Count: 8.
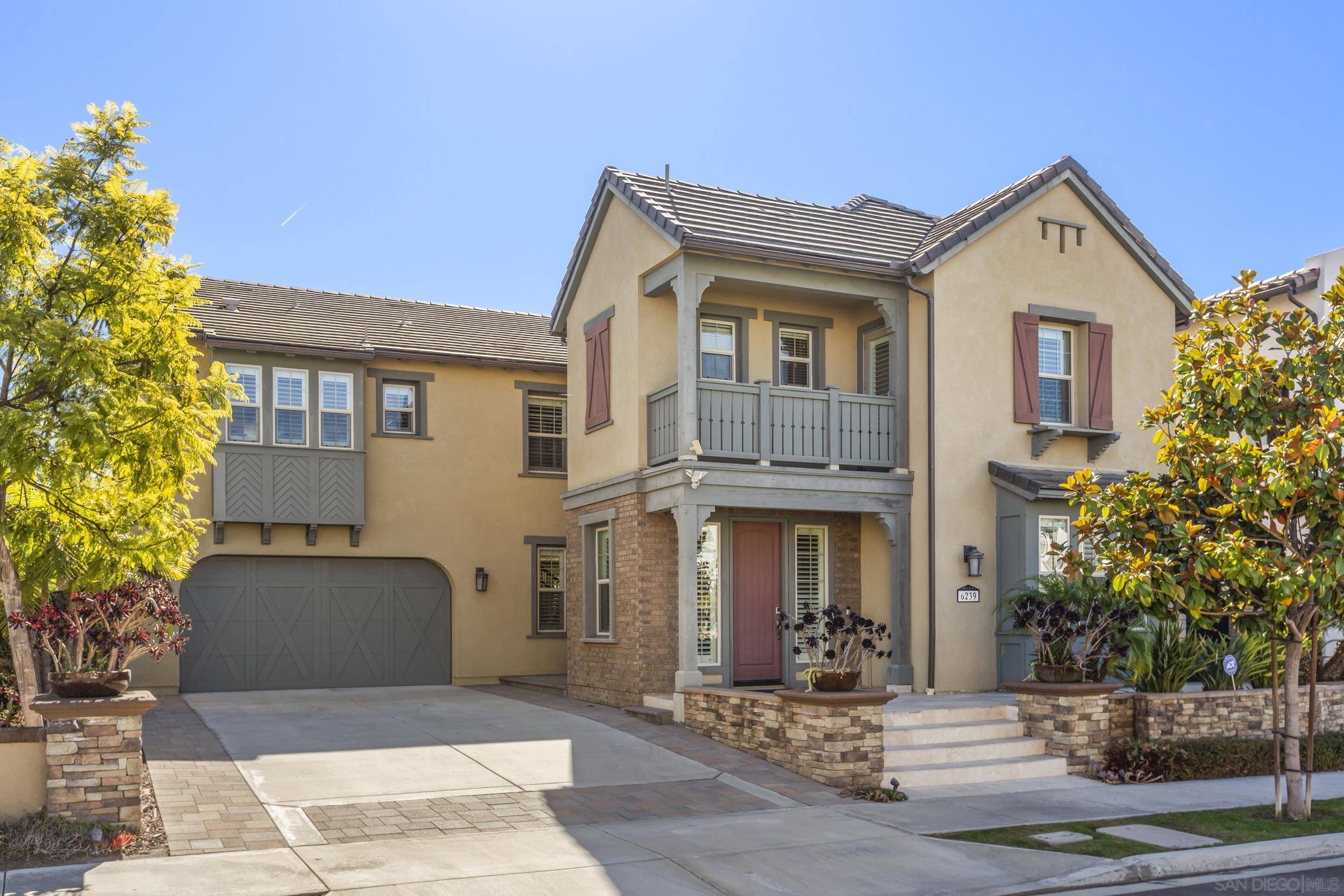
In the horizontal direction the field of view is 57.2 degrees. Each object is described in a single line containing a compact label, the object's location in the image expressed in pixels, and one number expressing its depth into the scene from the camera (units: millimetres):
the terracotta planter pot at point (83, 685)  9641
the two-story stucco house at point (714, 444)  16125
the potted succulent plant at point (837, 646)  12508
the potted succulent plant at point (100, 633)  9750
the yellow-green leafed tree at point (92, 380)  10141
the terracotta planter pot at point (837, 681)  12469
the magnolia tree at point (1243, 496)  10031
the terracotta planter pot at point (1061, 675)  13594
